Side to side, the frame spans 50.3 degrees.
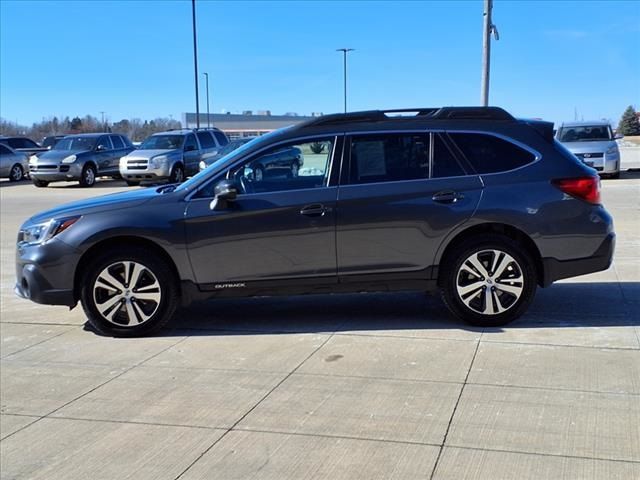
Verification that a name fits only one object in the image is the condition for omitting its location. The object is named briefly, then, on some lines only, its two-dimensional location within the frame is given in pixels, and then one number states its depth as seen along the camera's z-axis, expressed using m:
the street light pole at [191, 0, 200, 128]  34.91
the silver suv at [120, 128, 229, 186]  21.22
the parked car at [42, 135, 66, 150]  39.48
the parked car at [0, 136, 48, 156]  30.07
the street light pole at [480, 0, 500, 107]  17.03
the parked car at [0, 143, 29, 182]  27.42
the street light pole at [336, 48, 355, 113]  49.36
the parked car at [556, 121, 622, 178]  19.20
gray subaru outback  5.53
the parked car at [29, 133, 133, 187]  23.06
